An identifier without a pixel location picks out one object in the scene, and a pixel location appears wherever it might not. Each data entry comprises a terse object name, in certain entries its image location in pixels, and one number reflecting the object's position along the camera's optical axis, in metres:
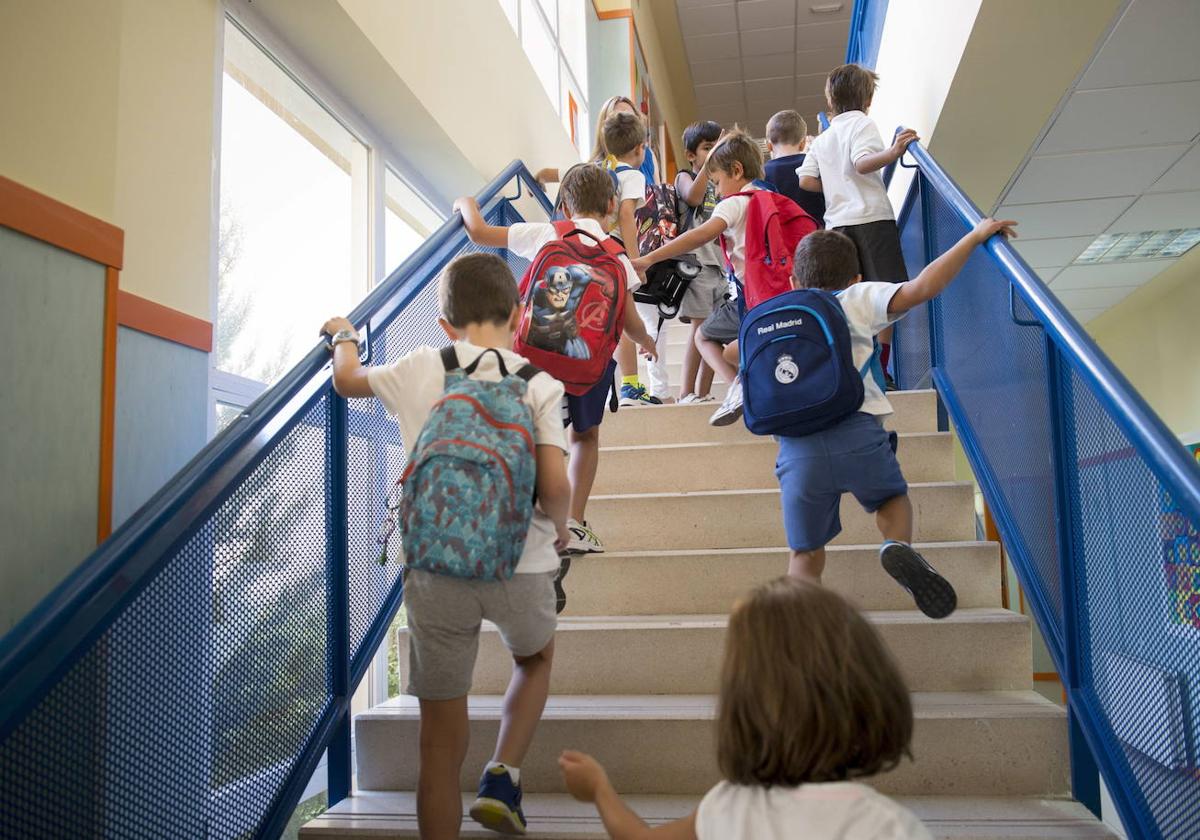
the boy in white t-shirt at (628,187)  4.04
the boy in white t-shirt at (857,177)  4.09
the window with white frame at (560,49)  6.77
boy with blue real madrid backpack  2.54
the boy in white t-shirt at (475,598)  1.91
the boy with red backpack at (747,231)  3.76
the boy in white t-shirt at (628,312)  3.03
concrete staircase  2.25
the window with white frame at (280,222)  3.24
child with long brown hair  1.20
